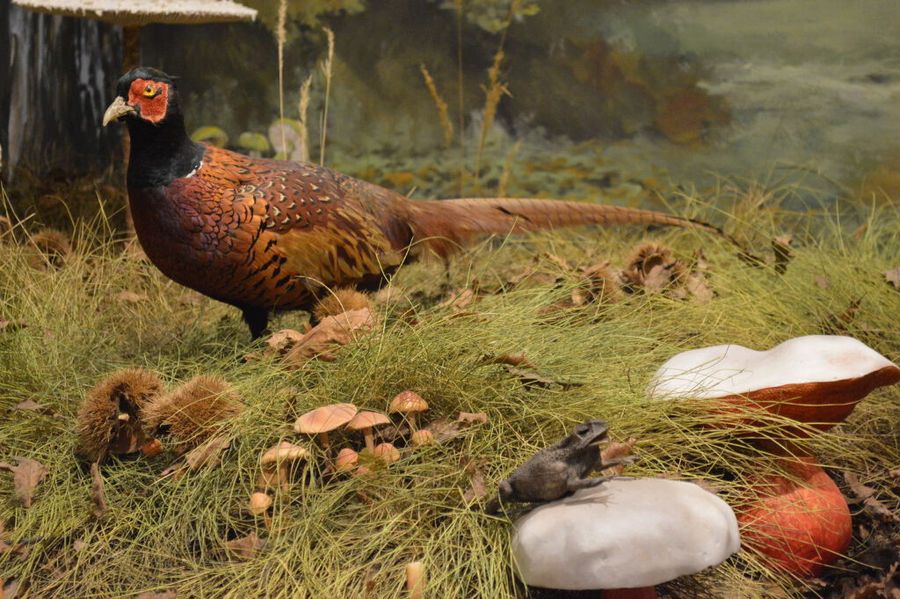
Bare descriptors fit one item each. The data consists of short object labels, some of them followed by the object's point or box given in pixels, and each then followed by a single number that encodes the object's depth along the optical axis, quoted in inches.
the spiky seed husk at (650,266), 113.3
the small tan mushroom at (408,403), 75.5
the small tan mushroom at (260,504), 71.7
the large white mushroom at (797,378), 74.2
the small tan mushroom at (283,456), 72.6
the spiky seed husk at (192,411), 76.4
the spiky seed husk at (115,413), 76.3
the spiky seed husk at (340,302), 90.5
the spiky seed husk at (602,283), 105.8
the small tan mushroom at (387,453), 74.4
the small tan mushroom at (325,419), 71.5
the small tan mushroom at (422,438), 75.8
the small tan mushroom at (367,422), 72.4
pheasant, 92.7
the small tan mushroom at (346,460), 74.1
